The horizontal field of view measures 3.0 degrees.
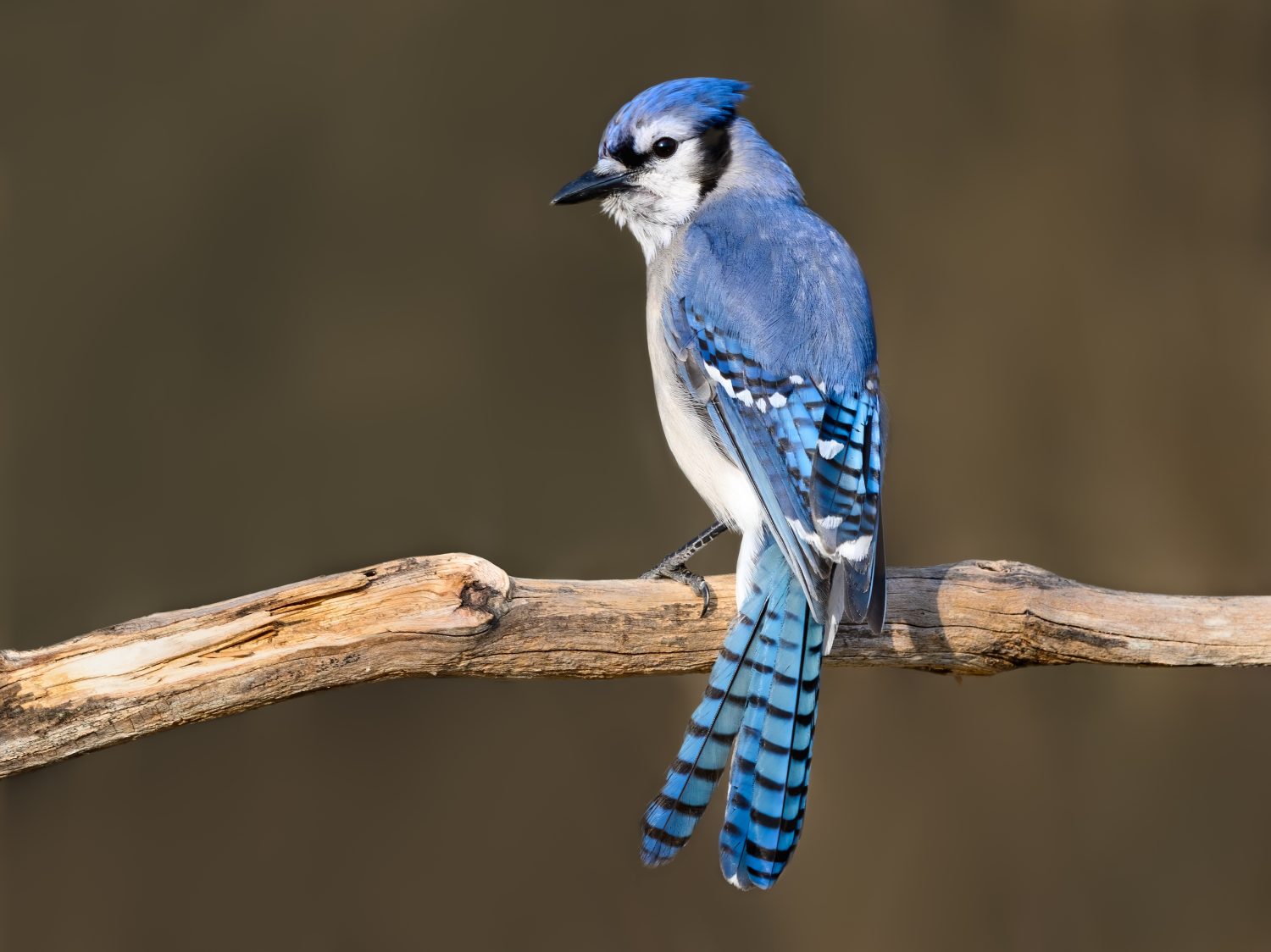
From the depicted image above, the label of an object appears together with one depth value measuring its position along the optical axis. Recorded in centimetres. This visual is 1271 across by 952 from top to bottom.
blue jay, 608
